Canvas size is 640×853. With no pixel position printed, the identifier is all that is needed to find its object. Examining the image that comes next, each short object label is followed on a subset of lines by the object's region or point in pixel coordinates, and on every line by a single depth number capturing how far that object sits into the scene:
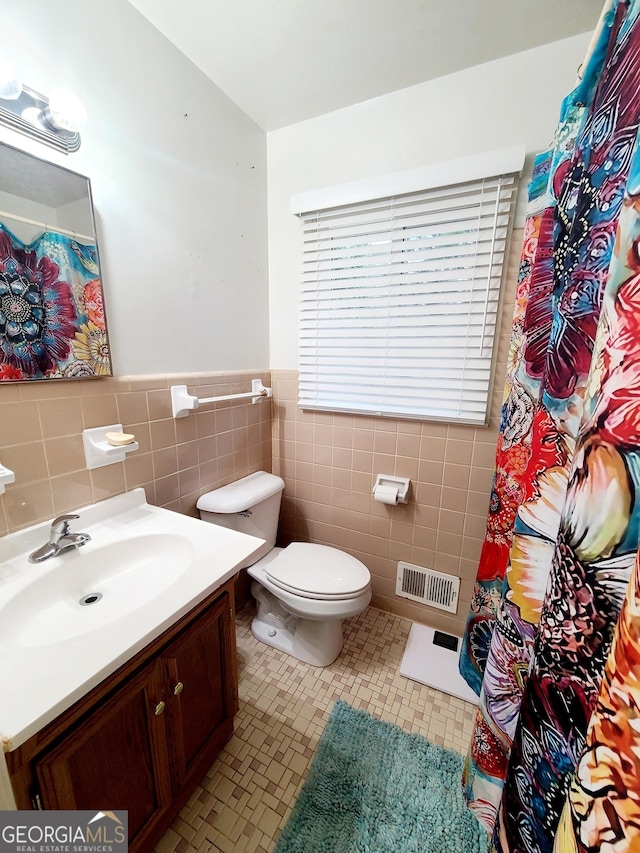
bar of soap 1.01
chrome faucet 0.84
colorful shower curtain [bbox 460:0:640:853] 0.36
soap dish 0.99
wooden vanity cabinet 0.58
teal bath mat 0.91
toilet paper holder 1.55
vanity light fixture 0.76
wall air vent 1.57
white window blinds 1.29
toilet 1.30
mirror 0.80
